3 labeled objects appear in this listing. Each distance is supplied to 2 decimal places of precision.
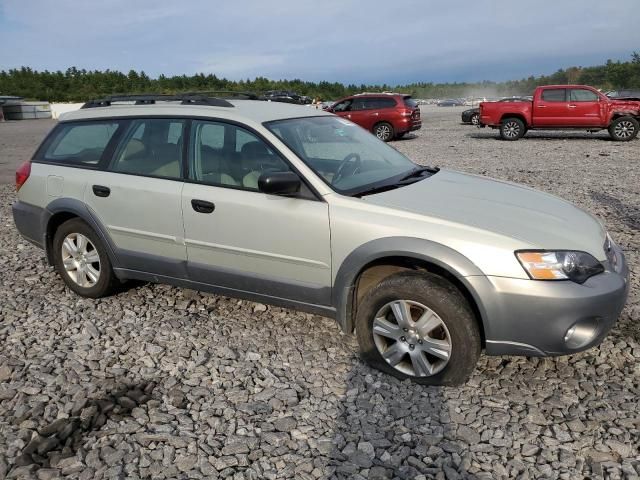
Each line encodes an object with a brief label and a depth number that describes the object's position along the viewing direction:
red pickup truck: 16.38
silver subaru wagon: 2.93
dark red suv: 18.75
